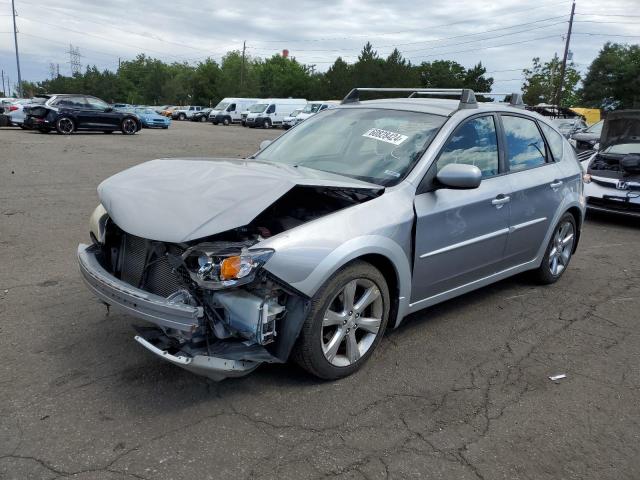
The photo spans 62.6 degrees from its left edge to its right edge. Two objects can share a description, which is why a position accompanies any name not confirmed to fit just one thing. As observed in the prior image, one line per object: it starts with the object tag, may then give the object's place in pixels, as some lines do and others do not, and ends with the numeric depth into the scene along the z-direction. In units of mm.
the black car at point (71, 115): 21125
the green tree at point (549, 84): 62188
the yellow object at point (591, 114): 37562
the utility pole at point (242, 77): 81400
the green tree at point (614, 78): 59625
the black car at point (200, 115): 56188
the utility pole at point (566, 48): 45447
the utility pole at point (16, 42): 60500
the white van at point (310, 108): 37131
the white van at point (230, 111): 46750
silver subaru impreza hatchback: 2848
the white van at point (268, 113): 41594
